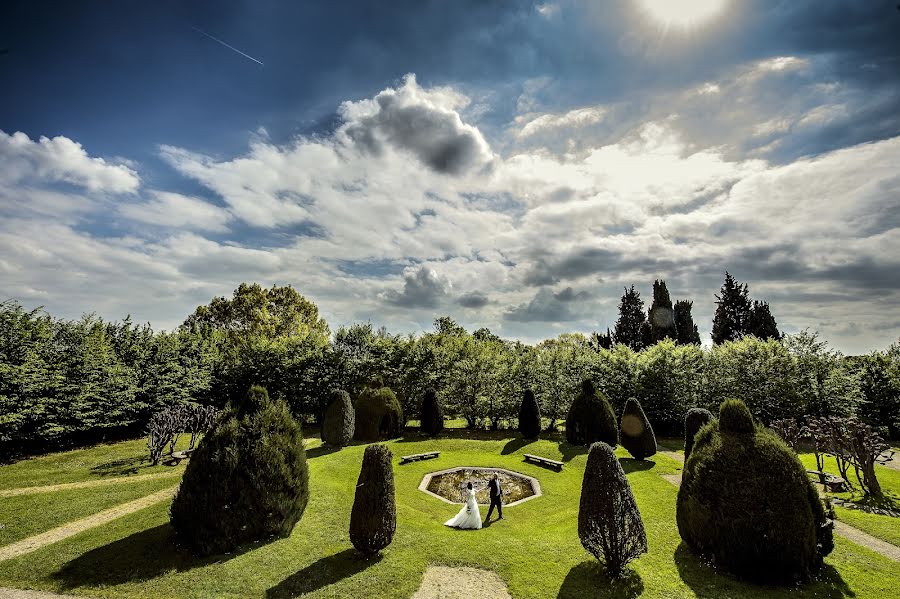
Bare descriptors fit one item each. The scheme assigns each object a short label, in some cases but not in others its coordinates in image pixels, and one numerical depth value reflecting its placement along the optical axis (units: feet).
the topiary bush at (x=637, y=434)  59.98
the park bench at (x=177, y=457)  59.06
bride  38.37
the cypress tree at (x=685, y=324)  201.98
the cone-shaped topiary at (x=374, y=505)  31.30
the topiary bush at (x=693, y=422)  52.80
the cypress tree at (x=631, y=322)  194.90
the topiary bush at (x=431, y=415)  80.43
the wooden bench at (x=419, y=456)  60.66
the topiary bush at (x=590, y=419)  65.98
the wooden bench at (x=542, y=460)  56.60
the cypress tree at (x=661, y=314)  189.98
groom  40.65
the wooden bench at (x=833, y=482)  45.54
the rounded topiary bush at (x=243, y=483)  31.30
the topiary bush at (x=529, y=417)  75.25
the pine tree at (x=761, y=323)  154.61
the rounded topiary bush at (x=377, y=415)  75.97
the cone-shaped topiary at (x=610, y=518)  27.50
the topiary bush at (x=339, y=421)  69.92
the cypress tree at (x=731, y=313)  167.22
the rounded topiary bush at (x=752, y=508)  25.64
